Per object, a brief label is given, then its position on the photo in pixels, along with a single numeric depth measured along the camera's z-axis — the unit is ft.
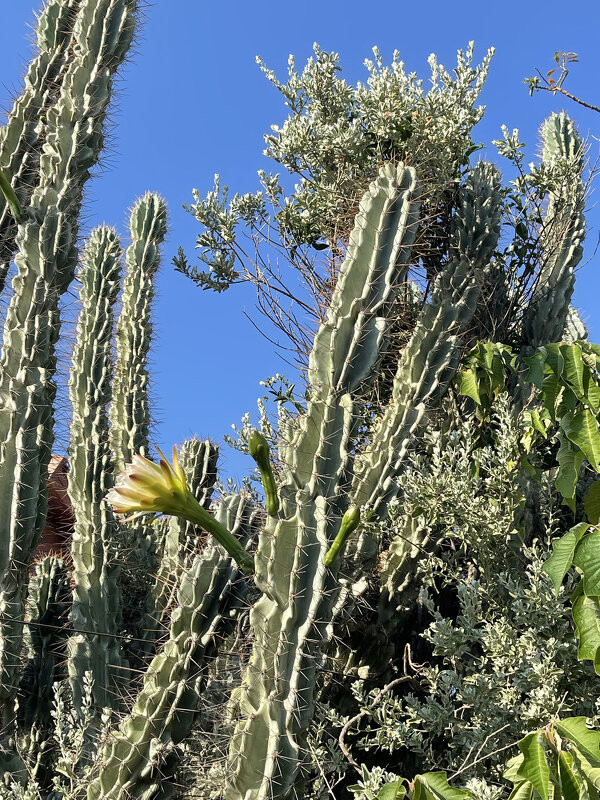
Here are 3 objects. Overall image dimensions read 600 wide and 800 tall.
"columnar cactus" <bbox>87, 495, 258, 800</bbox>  9.05
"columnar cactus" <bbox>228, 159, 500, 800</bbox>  8.05
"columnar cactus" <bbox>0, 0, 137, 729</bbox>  11.39
